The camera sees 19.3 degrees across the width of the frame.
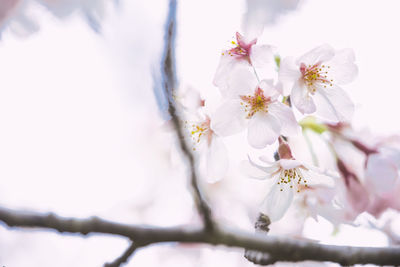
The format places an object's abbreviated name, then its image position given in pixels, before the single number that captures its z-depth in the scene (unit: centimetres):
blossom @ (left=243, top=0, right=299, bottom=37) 48
